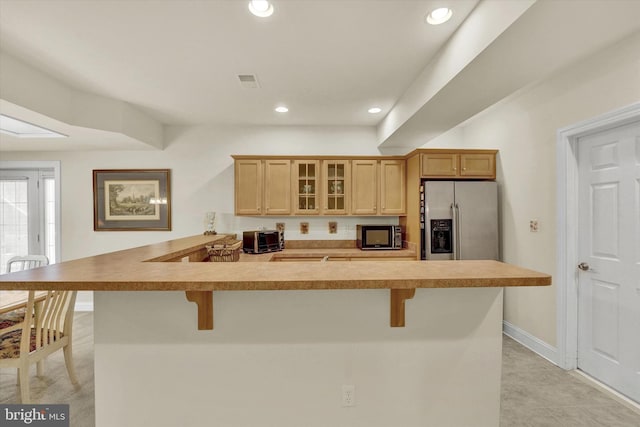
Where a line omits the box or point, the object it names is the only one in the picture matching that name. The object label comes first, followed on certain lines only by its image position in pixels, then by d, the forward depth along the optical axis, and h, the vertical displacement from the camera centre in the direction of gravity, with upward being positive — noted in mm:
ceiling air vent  2834 +1270
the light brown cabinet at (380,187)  4188 +343
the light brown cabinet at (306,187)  4156 +350
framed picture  4340 +189
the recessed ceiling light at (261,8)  1836 +1265
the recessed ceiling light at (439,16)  1890 +1247
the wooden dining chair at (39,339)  2100 -937
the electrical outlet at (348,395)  1648 -990
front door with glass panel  4355 +12
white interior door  2271 -377
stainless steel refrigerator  3557 -98
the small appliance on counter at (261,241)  3879 -376
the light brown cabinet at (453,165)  3658 +565
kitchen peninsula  1625 -776
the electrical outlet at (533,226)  3125 -152
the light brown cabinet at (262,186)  4105 +358
